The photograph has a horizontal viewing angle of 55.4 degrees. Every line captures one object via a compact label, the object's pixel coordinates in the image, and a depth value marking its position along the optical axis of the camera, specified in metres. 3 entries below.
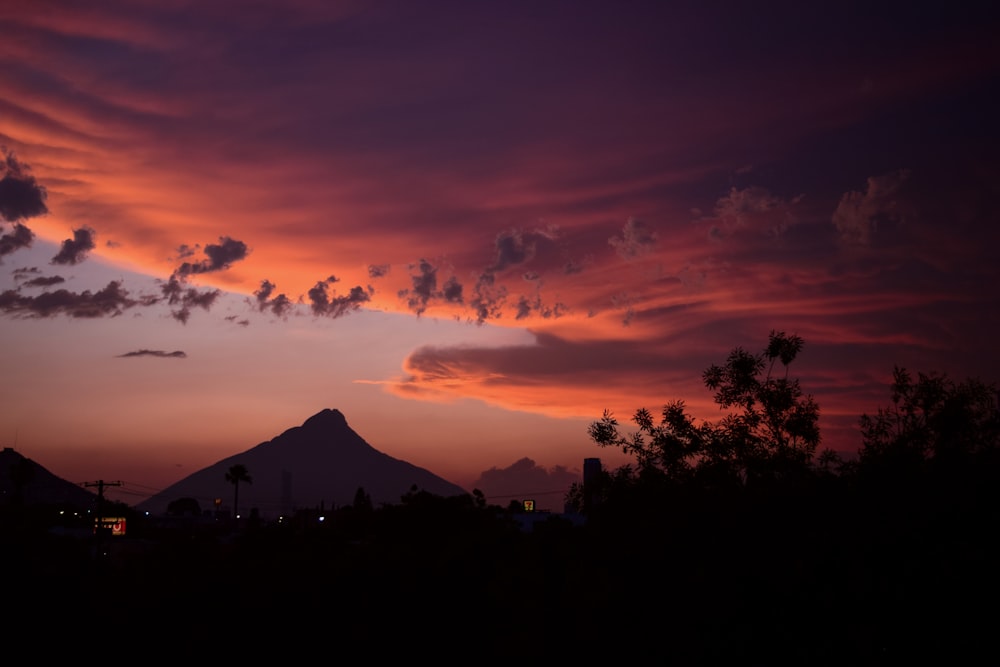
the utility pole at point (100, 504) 53.53
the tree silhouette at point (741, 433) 26.59
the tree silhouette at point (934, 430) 18.81
